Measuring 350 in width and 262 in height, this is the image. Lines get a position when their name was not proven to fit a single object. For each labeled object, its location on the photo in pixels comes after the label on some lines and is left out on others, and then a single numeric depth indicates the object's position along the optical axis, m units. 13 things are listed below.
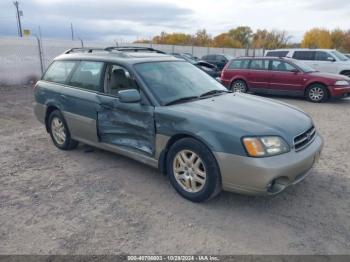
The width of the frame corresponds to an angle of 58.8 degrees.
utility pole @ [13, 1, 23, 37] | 29.50
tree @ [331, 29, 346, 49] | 57.84
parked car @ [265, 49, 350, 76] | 13.80
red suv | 10.03
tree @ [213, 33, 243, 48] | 66.38
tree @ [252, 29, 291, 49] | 59.91
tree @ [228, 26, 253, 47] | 71.38
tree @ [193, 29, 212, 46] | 63.75
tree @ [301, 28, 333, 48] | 57.07
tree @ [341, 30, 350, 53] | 56.94
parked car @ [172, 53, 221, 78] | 15.20
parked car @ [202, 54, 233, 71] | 21.50
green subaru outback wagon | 3.10
